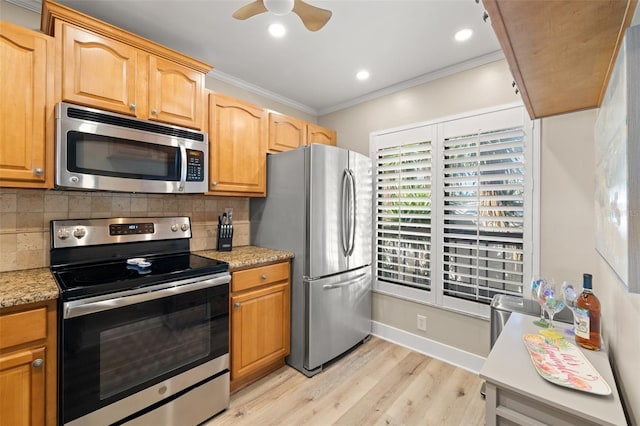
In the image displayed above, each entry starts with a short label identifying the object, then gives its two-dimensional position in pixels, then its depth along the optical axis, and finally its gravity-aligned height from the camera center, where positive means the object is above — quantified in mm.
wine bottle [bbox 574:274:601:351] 1236 -454
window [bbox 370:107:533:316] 2176 +48
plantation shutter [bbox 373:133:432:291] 2668 +22
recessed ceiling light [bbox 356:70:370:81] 2643 +1311
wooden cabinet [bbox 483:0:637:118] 837 +613
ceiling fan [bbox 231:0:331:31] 1361 +1047
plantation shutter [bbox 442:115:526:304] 2172 +14
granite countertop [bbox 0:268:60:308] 1220 -357
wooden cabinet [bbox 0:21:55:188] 1446 +546
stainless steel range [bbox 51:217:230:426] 1356 -626
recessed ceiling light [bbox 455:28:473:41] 2035 +1308
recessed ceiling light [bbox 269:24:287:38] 2004 +1312
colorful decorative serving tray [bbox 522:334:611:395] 975 -573
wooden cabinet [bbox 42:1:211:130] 1602 +892
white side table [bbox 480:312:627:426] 880 -591
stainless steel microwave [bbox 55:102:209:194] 1579 +372
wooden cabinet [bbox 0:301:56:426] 1211 -673
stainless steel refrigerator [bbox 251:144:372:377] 2338 -213
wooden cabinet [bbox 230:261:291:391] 2062 -834
